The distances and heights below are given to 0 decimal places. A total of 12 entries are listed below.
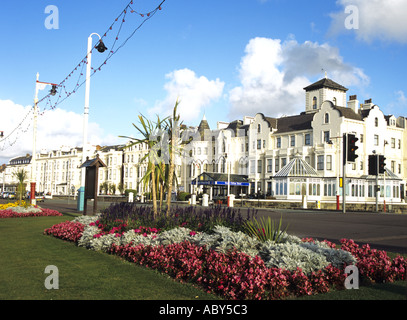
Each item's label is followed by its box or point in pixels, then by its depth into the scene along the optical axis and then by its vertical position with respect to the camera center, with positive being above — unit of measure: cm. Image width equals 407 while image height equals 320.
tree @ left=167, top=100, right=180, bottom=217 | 1264 +171
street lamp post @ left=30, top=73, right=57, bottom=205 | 2866 +406
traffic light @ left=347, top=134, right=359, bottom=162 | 2664 +309
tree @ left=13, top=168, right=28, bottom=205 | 2945 +73
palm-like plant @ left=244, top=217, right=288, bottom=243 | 811 -77
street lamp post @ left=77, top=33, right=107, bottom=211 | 2058 +455
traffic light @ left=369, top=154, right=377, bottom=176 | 3077 +236
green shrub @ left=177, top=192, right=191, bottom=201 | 5878 -54
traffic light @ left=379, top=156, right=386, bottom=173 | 3119 +252
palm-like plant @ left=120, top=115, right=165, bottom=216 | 1284 +150
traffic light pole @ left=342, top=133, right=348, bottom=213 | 2948 +355
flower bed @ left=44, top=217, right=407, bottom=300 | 605 -115
